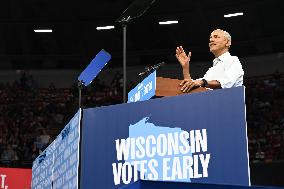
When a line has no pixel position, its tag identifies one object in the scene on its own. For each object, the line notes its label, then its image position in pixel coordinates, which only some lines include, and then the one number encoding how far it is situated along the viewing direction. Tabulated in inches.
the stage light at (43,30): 1306.6
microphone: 292.4
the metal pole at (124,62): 293.7
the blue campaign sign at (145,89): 258.1
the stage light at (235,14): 1200.2
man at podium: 273.0
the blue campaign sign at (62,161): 249.8
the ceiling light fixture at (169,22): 1251.4
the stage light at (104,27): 1284.4
